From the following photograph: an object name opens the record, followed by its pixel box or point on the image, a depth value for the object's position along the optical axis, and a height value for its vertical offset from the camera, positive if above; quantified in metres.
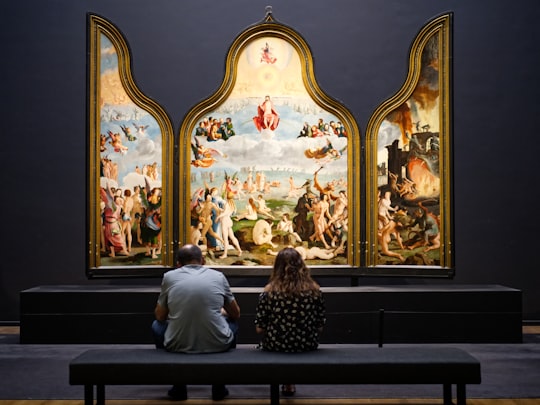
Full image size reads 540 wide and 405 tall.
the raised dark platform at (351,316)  9.64 -1.45
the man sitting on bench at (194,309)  6.14 -0.86
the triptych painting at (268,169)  10.21 +0.60
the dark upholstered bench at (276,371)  5.70 -1.29
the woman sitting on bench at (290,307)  6.06 -0.83
